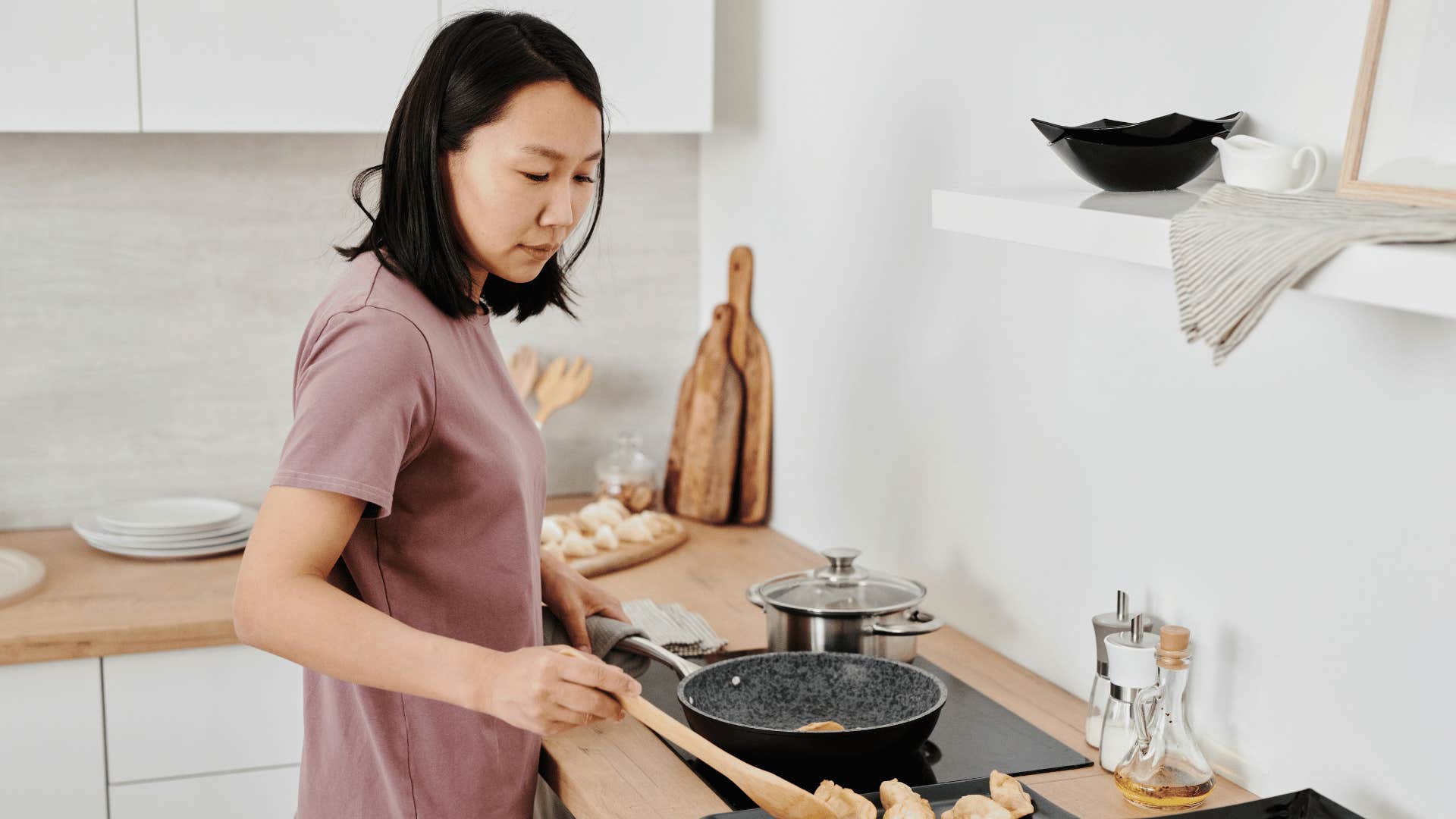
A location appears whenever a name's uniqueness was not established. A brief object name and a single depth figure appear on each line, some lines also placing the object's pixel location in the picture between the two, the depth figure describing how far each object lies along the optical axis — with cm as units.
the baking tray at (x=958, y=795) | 125
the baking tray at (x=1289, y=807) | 121
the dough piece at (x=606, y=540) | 220
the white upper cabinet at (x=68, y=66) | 189
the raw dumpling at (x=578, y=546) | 217
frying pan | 139
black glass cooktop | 136
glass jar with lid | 244
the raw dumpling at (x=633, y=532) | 222
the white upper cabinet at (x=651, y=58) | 216
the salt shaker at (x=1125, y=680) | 135
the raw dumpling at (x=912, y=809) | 118
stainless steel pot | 161
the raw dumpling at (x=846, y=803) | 120
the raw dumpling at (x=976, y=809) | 119
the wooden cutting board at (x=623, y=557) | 213
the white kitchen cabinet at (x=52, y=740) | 182
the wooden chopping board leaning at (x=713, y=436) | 240
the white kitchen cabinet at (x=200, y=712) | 187
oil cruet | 130
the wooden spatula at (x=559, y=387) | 252
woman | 102
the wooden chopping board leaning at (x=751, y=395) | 239
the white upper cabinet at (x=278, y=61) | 195
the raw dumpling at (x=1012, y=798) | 123
